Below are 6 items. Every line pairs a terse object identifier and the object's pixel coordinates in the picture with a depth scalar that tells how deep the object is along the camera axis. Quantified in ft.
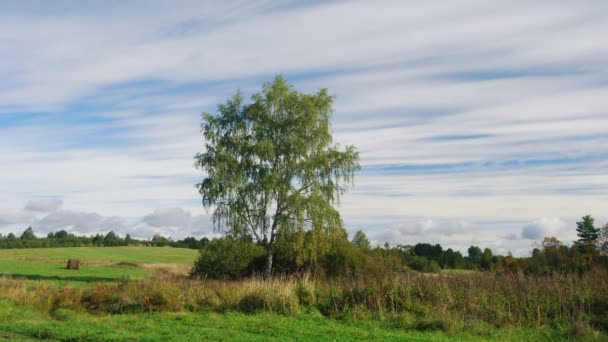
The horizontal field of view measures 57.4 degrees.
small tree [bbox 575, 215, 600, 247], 261.85
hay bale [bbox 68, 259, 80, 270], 170.30
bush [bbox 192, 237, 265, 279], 122.72
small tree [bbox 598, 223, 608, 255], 201.67
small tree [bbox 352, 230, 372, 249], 128.57
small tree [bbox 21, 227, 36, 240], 440.53
